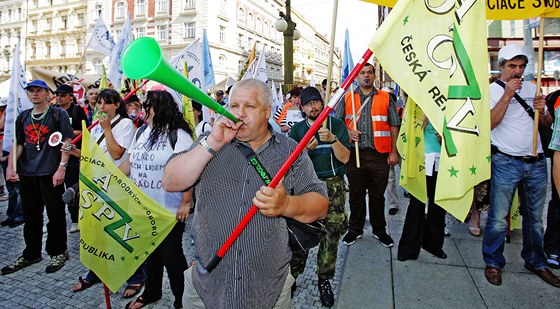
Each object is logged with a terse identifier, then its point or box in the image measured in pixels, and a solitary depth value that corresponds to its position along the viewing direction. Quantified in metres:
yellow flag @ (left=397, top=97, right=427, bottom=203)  3.46
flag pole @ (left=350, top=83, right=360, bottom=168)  3.84
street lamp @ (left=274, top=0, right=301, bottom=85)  9.74
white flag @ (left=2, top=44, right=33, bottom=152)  4.12
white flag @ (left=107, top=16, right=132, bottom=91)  6.51
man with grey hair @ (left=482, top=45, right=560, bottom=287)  3.19
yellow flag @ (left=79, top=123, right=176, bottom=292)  2.85
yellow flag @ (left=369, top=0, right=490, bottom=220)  1.52
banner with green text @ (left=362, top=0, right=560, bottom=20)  2.97
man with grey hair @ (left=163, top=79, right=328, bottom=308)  1.70
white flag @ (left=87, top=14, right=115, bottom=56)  8.17
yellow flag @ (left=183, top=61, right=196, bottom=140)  4.13
